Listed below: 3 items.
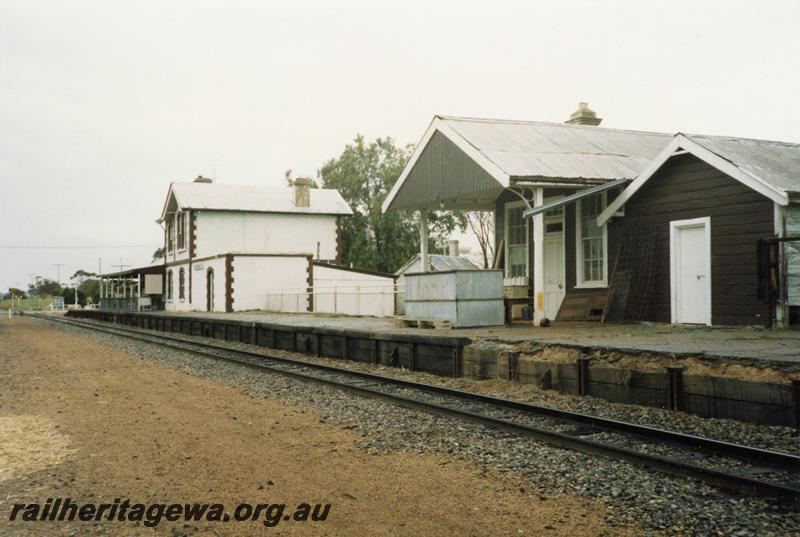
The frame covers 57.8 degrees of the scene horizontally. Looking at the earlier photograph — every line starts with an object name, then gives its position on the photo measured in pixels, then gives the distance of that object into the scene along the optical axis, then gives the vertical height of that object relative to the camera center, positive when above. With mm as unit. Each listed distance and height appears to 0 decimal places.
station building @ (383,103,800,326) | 12430 +1585
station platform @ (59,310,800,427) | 7160 -904
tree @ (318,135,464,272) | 57188 +5887
